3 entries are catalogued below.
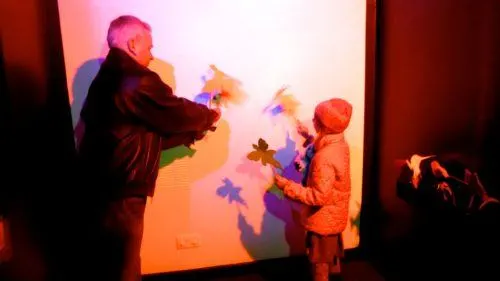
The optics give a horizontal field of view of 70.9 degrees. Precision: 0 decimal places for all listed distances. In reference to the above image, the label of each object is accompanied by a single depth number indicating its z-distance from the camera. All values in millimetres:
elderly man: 1562
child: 1683
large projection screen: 2014
